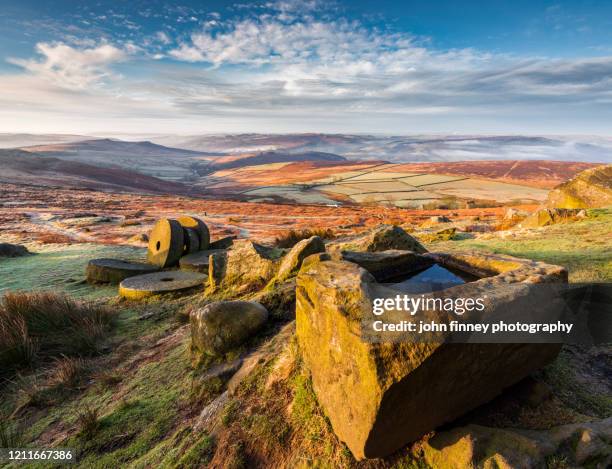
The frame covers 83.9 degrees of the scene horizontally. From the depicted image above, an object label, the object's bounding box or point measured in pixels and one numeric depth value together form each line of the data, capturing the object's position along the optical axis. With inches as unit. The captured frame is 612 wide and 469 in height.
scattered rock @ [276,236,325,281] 271.6
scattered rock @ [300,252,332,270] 207.8
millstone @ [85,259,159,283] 443.8
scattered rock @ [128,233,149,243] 814.5
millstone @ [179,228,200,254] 505.7
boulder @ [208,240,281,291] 310.5
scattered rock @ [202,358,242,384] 188.5
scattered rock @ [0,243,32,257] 647.7
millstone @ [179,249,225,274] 448.8
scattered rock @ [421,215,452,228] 886.6
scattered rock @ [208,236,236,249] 562.0
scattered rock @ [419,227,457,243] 532.1
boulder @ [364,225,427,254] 281.0
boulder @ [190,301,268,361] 207.0
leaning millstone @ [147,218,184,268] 470.9
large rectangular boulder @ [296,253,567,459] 105.3
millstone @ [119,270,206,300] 370.6
